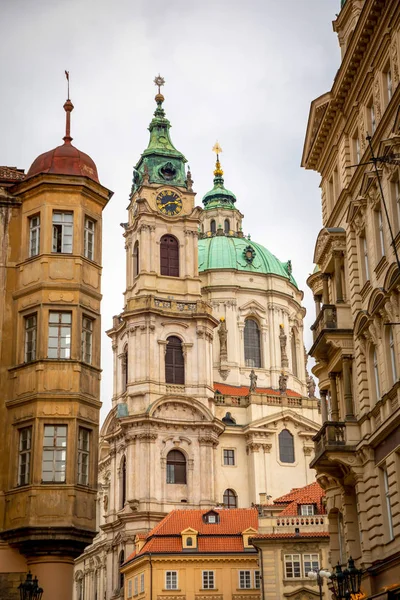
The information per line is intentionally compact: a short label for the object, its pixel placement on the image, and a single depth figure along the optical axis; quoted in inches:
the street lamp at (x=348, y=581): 955.3
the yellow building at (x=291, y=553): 2017.7
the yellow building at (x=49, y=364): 1059.9
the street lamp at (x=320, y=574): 1199.4
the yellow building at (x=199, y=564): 2223.2
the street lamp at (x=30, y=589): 953.5
